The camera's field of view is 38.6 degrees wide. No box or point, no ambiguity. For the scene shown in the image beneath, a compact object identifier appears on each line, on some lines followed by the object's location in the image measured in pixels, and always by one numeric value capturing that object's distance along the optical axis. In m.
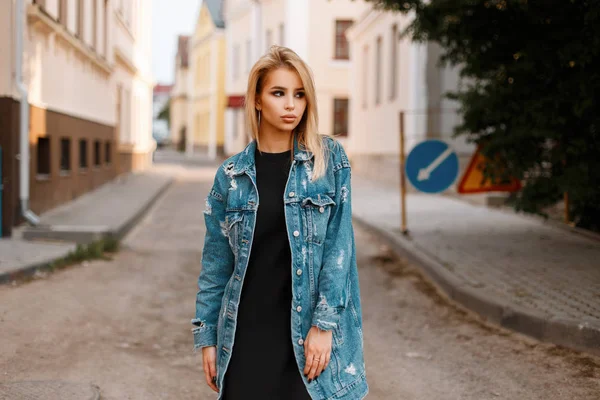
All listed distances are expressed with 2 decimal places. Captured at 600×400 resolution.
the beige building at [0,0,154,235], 11.16
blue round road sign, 10.83
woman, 2.76
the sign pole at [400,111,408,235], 11.61
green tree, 8.17
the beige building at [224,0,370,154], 35.53
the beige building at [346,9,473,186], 20.30
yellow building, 54.38
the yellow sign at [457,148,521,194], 9.73
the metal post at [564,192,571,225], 12.08
